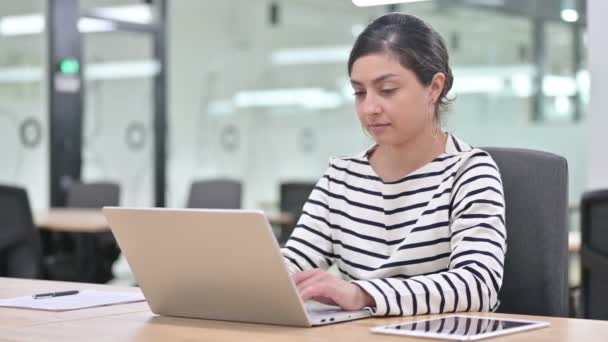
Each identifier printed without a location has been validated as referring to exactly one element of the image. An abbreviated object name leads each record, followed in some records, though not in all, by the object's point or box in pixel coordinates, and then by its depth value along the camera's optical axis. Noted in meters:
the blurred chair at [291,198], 5.73
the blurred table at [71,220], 4.86
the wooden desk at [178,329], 1.45
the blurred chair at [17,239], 4.17
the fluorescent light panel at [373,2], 6.23
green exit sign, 6.94
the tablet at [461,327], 1.42
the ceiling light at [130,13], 7.20
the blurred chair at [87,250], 5.57
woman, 1.84
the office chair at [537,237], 2.01
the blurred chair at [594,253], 2.85
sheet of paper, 1.85
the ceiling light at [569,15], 5.63
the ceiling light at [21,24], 6.72
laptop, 1.50
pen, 2.00
